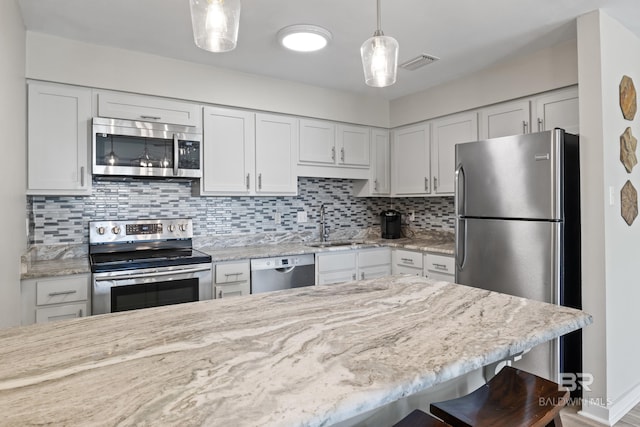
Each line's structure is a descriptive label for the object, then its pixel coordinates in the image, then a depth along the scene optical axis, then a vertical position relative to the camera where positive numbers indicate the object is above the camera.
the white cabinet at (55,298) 2.22 -0.49
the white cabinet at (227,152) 3.05 +0.54
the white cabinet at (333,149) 3.58 +0.66
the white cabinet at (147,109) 2.71 +0.82
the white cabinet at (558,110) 2.61 +0.75
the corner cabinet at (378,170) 4.00 +0.49
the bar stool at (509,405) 1.02 -0.55
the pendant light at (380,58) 1.42 +0.60
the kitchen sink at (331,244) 3.47 -0.27
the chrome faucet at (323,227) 3.94 -0.12
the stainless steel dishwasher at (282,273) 2.98 -0.47
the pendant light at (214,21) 1.10 +0.58
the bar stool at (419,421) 1.02 -0.57
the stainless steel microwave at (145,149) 2.63 +0.50
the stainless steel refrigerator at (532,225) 2.23 -0.07
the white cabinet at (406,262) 3.40 -0.44
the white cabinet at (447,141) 3.34 +0.69
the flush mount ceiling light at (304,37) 2.39 +1.17
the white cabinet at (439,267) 3.11 -0.44
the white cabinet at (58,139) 2.47 +0.52
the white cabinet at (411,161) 3.71 +0.55
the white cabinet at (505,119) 2.91 +0.77
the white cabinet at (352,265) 3.34 -0.46
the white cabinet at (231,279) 2.83 -0.48
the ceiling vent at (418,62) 2.90 +1.22
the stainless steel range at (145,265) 2.37 -0.32
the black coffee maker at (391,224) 4.06 -0.09
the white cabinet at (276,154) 3.31 +0.56
